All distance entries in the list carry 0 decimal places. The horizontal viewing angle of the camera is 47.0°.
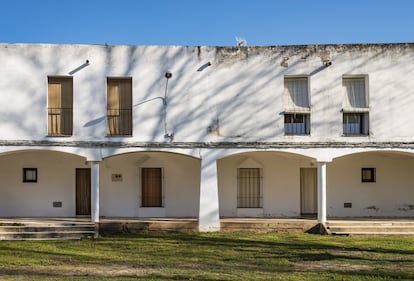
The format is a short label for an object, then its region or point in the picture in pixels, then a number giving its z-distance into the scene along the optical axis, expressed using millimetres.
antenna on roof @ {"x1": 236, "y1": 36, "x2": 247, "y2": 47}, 16584
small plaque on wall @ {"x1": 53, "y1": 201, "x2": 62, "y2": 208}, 17672
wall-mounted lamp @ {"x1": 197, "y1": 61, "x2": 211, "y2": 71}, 16359
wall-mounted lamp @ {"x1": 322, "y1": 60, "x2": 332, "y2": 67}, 16359
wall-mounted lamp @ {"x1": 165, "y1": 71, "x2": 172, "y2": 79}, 16188
